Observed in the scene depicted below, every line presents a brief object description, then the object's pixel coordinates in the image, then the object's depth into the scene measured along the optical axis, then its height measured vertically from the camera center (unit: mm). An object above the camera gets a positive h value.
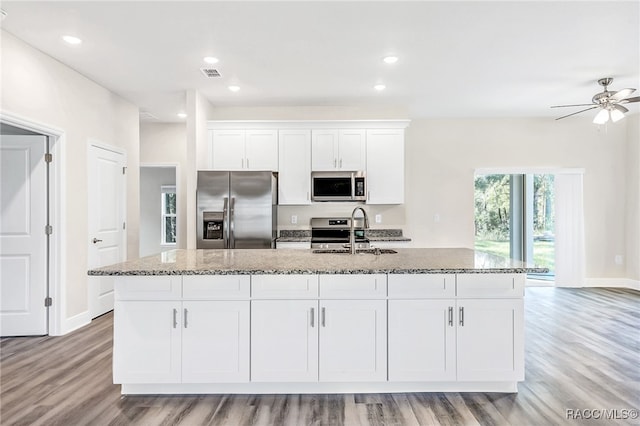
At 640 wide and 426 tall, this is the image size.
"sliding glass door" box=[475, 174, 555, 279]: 7039 -69
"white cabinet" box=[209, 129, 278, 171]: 5000 +876
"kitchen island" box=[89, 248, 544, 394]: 2398 -729
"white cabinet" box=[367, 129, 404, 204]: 5066 +660
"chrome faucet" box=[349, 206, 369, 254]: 3025 -239
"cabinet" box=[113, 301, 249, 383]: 2398 -804
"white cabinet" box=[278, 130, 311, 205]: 5039 +656
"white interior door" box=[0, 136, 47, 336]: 3680 -185
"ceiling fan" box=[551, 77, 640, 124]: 4102 +1236
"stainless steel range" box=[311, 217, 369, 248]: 5117 -211
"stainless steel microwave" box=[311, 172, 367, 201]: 4980 +365
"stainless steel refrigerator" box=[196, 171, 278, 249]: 4461 +52
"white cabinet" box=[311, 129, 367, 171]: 5051 +886
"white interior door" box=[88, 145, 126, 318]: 4207 -44
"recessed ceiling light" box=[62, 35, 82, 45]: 3166 +1505
